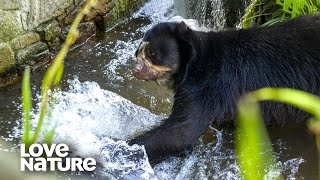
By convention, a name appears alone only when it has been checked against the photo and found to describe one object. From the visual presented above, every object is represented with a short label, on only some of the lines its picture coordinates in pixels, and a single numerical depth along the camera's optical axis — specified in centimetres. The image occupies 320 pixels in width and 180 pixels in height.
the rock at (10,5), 478
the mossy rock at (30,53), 504
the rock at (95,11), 560
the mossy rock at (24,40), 500
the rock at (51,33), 528
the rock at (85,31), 573
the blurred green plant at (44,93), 139
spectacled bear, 380
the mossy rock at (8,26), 482
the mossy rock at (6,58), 485
